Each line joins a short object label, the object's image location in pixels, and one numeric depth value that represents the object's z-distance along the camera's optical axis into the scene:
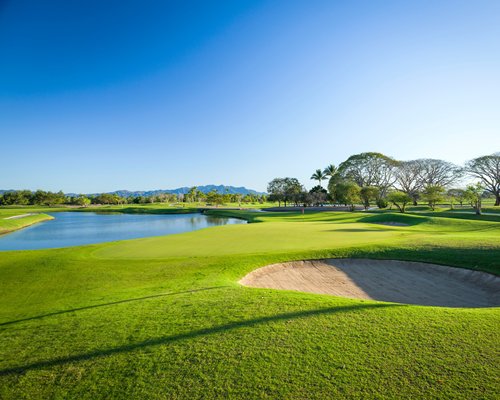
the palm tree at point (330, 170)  100.81
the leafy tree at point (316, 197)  88.31
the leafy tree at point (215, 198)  124.38
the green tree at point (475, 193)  38.28
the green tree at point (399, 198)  49.94
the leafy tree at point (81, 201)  140.24
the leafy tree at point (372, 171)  86.31
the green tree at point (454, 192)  71.98
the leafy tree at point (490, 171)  68.25
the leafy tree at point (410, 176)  83.38
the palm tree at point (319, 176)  101.94
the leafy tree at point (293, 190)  91.69
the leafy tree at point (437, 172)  79.42
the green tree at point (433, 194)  54.22
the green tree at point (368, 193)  69.00
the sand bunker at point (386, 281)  9.57
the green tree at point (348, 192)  64.24
